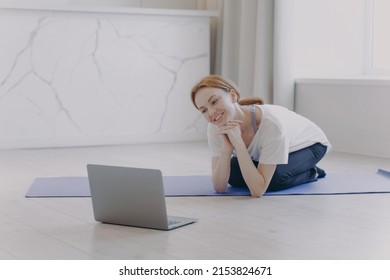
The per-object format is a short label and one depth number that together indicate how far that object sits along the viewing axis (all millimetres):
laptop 3545
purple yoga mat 4562
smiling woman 4202
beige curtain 7113
